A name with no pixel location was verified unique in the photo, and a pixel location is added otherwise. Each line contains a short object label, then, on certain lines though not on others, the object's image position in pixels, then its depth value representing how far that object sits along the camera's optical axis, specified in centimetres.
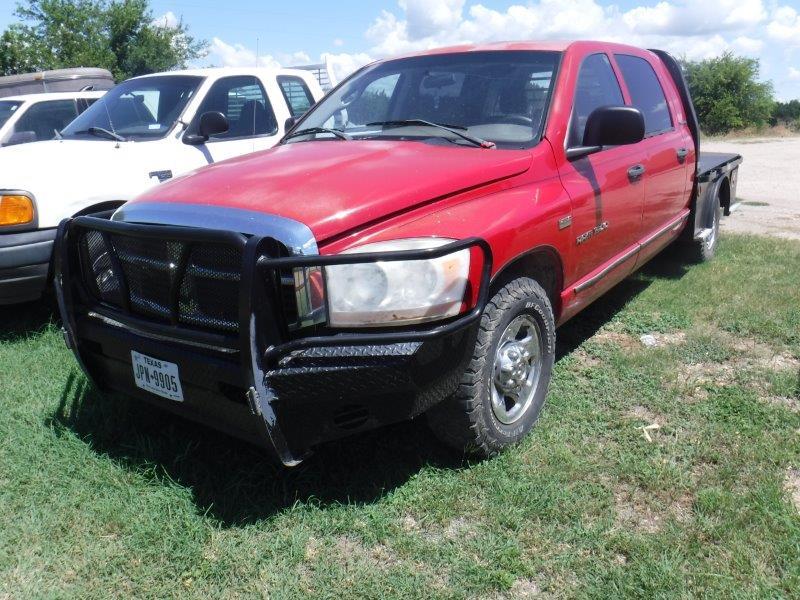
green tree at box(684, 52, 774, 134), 4300
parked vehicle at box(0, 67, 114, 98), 1295
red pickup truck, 252
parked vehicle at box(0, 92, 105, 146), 903
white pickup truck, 451
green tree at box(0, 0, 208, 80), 3279
